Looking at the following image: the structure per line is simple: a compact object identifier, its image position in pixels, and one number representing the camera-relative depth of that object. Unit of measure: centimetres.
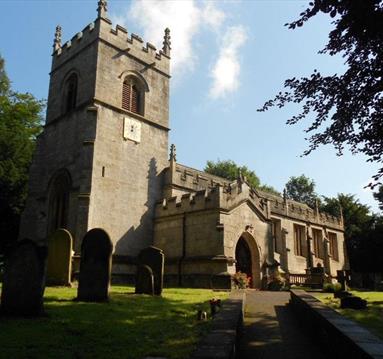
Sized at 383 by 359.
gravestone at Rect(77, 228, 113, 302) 1045
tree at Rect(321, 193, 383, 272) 3753
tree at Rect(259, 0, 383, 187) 822
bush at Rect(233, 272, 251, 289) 1898
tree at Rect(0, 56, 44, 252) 2506
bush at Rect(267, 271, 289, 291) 2036
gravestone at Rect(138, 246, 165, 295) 1325
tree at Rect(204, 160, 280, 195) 5116
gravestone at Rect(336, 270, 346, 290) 1808
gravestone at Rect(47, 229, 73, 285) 1351
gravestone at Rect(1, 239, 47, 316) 803
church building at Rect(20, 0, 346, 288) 2053
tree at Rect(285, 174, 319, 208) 6481
